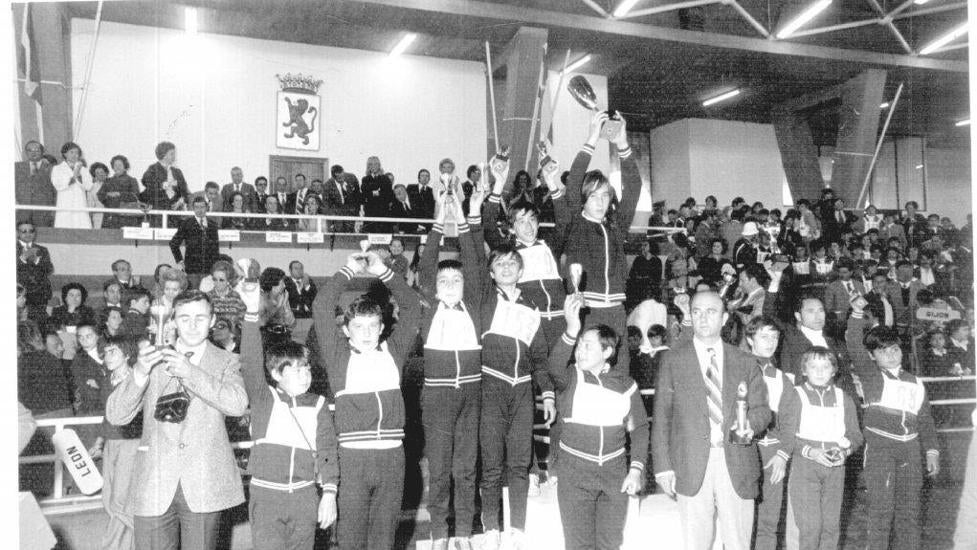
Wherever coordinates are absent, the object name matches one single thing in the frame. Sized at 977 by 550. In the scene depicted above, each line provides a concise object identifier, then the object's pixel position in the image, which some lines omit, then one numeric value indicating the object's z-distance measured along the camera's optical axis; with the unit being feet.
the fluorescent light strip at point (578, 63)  49.29
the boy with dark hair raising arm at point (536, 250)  16.81
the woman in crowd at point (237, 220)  39.65
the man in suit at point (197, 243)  32.22
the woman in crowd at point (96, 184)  36.47
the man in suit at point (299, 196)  40.44
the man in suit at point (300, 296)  31.94
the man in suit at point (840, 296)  25.40
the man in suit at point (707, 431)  13.24
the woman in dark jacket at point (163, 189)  36.70
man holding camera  11.09
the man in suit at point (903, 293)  31.65
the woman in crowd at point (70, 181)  34.76
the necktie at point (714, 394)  13.50
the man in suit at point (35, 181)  33.40
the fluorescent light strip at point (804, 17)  44.11
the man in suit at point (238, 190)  40.65
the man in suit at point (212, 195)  38.93
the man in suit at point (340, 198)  40.70
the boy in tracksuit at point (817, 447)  14.99
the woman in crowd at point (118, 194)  36.24
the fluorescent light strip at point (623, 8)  43.15
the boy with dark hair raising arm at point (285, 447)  12.38
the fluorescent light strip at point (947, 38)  46.97
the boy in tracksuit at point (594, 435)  13.50
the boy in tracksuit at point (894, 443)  16.24
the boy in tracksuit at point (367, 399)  12.78
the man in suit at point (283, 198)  40.65
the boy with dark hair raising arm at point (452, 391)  13.96
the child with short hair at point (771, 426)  15.39
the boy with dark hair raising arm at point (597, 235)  16.66
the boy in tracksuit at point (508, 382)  14.26
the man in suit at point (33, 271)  28.22
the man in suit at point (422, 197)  41.39
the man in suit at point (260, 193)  40.65
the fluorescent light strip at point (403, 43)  48.90
